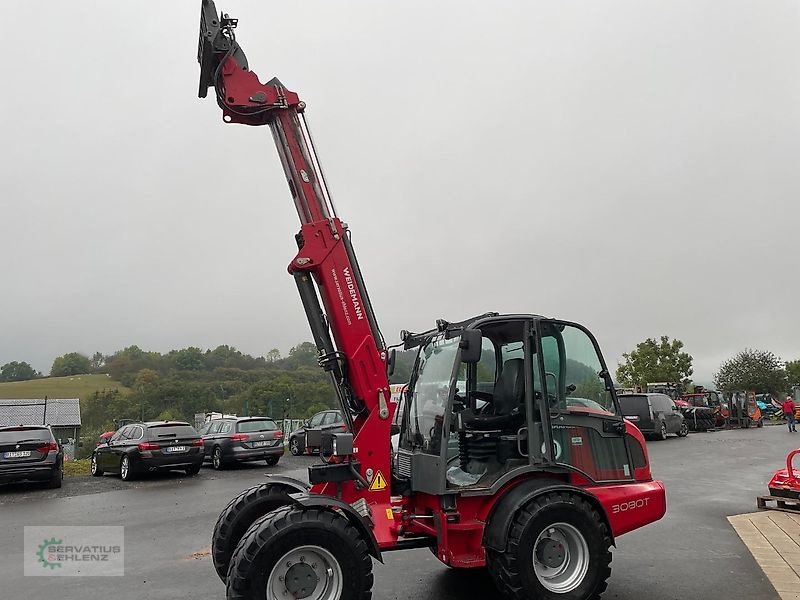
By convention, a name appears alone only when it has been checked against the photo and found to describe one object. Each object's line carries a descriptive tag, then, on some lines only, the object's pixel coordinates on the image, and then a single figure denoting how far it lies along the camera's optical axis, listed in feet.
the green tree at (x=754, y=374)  222.07
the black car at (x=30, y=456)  44.68
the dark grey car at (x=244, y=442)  56.08
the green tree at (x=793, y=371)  252.83
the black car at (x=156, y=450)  49.96
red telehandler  16.85
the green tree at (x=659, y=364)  165.89
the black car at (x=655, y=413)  75.56
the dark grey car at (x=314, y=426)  64.61
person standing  94.02
